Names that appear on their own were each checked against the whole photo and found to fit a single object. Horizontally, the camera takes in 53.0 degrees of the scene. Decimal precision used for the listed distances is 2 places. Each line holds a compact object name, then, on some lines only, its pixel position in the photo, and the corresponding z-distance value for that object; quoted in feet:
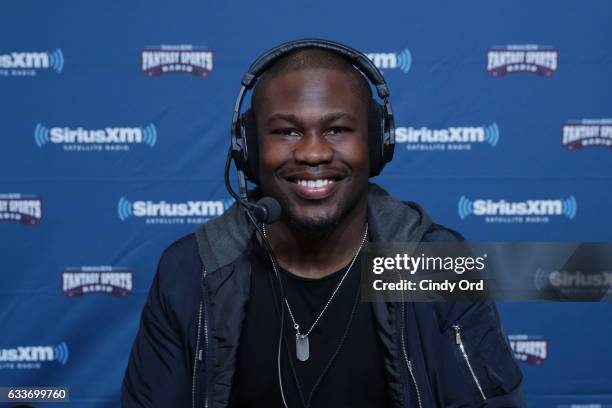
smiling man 3.10
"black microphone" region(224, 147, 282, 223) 2.81
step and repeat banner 5.32
